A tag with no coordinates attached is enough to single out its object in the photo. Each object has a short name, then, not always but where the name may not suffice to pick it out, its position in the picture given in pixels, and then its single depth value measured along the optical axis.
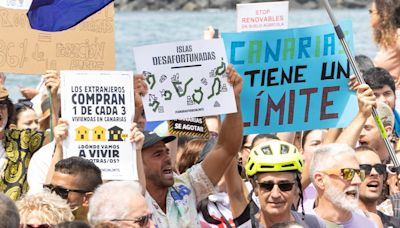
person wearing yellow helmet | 12.41
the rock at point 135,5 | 97.65
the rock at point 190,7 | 100.58
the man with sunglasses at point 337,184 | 13.03
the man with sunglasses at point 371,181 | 14.12
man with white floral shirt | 12.60
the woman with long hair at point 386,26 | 17.57
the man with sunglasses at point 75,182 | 11.97
